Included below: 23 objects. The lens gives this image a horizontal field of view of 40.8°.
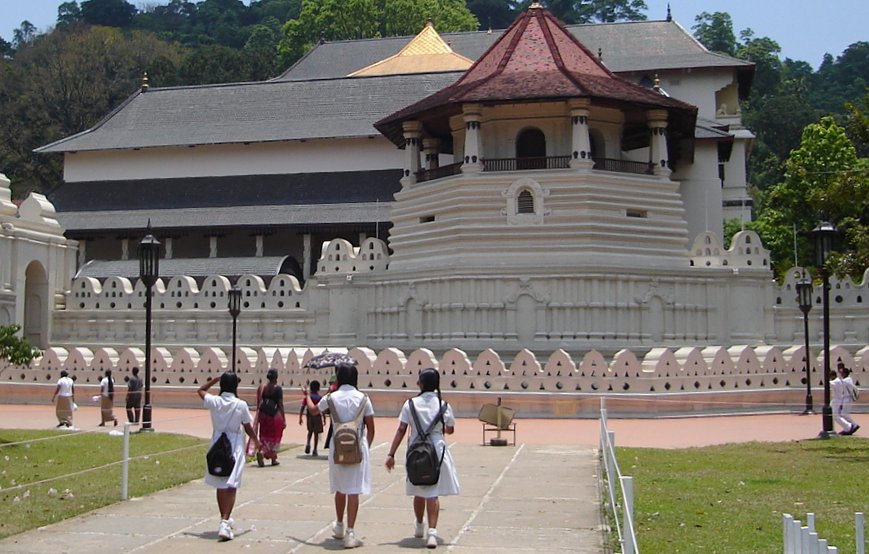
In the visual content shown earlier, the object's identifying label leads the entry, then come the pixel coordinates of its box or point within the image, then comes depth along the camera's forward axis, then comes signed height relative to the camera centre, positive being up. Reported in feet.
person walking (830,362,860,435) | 76.48 -4.19
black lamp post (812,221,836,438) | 74.59 +5.50
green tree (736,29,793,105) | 364.99 +85.17
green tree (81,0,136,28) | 502.38 +138.63
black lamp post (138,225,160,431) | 85.30 +5.30
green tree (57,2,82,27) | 512.22 +141.94
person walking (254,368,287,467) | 59.26 -4.31
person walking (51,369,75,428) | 82.79 -4.88
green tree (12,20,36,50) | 441.03 +117.41
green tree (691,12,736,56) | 407.64 +105.76
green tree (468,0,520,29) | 456.45 +126.45
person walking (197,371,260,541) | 39.22 -3.15
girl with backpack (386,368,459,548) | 37.93 -3.33
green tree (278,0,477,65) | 304.71 +82.60
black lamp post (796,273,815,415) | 103.86 +3.64
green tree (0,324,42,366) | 72.74 -0.98
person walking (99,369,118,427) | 86.79 -4.99
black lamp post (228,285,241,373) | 111.46 +3.08
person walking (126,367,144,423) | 89.20 -5.06
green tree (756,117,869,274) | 180.96 +23.05
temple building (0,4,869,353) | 114.11 +10.45
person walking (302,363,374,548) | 38.19 -4.37
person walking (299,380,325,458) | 62.44 -4.94
